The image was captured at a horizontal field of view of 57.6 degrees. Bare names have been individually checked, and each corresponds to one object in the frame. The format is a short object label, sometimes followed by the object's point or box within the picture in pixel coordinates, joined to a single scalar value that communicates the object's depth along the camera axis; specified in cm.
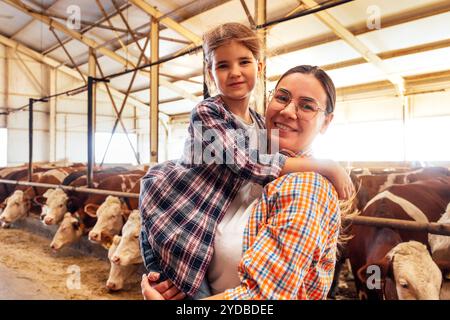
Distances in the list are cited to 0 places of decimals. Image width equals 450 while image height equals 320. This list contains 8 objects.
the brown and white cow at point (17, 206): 679
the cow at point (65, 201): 547
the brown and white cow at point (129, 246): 366
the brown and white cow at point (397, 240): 200
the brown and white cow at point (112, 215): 435
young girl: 95
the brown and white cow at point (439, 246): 233
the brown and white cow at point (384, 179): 374
